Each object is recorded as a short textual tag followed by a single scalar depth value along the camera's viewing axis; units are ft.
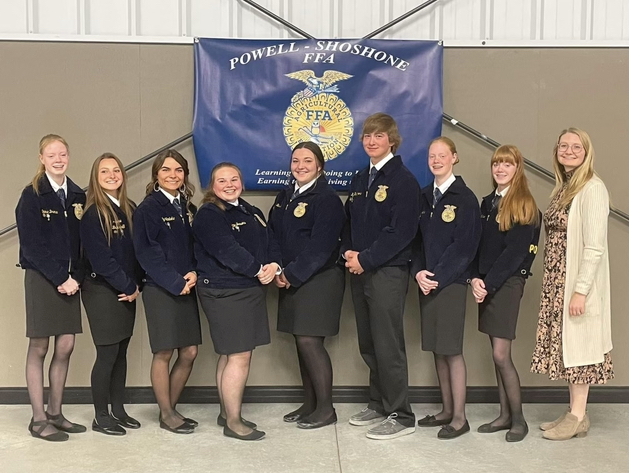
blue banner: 13.51
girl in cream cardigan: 11.44
